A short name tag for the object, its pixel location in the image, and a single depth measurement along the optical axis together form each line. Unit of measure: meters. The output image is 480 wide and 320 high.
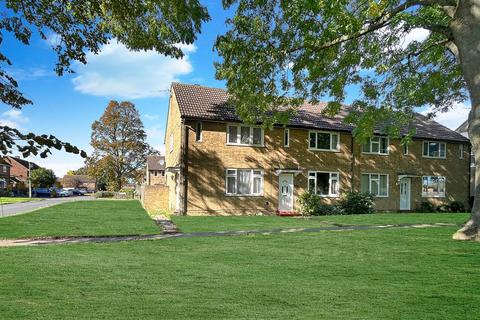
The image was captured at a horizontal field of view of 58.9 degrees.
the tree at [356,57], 11.91
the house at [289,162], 25.41
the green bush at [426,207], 30.92
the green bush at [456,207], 31.72
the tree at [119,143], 60.44
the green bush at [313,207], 26.39
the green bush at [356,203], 27.31
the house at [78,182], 112.31
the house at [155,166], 59.63
